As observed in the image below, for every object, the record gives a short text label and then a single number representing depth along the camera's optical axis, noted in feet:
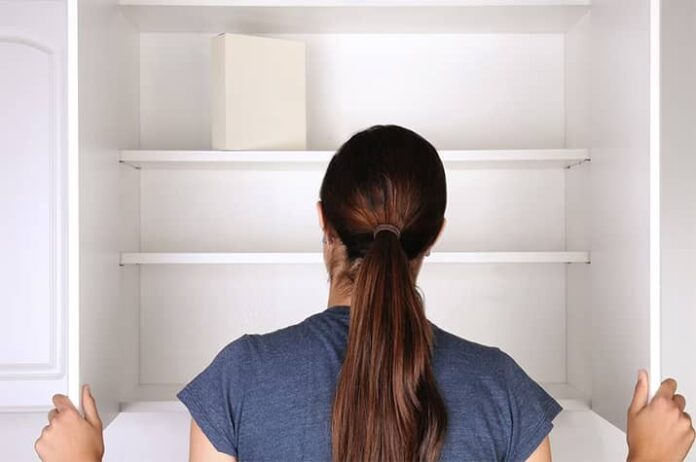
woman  3.21
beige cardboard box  5.66
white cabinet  6.32
